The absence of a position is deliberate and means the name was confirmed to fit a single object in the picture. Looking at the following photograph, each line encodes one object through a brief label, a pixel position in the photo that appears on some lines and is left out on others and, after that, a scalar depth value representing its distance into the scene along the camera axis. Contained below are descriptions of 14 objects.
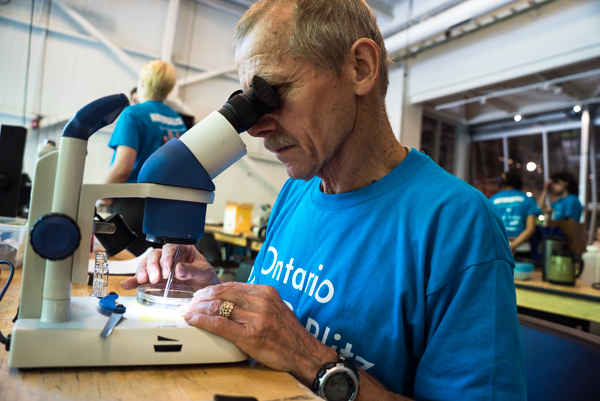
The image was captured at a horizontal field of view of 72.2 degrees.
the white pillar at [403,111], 6.50
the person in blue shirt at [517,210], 4.32
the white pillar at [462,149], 8.03
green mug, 2.23
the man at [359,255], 0.63
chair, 0.71
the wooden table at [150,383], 0.46
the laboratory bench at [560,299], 1.96
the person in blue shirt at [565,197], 5.20
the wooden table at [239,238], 3.74
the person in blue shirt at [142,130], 1.98
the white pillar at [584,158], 6.10
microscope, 0.53
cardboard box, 4.30
